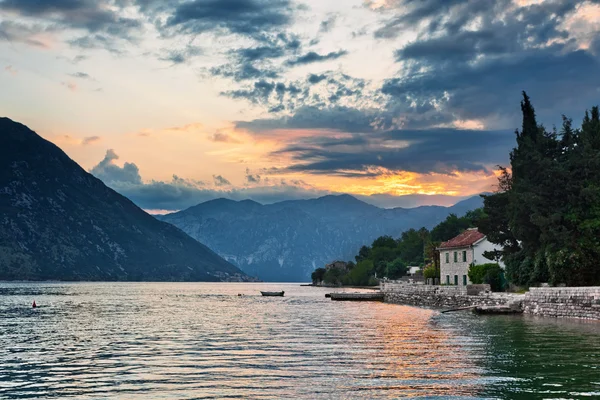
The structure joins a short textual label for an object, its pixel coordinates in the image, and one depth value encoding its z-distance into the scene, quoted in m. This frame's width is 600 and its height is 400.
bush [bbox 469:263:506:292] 84.62
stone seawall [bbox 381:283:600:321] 52.03
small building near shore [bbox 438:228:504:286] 94.88
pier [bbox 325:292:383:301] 119.84
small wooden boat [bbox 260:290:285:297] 161.64
